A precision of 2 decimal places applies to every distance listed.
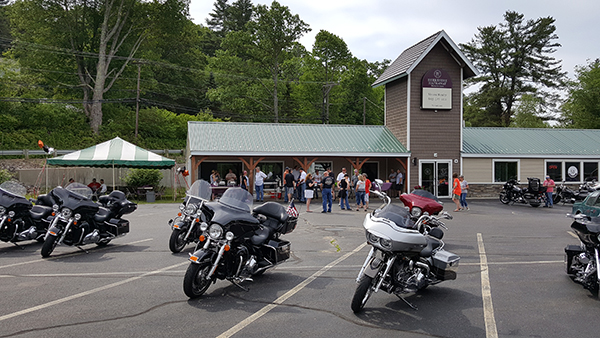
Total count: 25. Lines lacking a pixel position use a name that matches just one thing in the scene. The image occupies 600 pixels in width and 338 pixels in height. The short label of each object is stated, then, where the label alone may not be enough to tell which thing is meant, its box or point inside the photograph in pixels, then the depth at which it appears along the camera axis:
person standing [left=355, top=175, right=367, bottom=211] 18.39
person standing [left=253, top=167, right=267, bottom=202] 21.64
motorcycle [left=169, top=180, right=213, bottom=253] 9.12
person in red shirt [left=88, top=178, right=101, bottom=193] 22.78
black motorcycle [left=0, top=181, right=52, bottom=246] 9.44
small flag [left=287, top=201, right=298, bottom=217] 7.80
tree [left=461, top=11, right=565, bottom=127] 54.78
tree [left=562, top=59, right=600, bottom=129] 46.81
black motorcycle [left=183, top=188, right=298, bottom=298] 5.91
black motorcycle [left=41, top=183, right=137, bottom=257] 8.89
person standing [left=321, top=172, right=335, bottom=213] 17.34
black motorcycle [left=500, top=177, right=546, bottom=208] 20.81
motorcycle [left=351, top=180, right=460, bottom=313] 5.41
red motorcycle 8.13
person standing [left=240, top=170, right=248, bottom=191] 21.37
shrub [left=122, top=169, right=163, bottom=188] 25.45
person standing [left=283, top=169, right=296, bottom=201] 19.32
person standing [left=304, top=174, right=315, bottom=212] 17.59
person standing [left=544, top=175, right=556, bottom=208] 20.88
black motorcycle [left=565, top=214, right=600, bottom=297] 6.02
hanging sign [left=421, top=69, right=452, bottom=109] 25.17
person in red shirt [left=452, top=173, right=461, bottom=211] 18.47
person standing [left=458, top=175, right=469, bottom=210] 18.98
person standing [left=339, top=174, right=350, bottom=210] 18.14
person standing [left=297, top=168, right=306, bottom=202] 21.55
